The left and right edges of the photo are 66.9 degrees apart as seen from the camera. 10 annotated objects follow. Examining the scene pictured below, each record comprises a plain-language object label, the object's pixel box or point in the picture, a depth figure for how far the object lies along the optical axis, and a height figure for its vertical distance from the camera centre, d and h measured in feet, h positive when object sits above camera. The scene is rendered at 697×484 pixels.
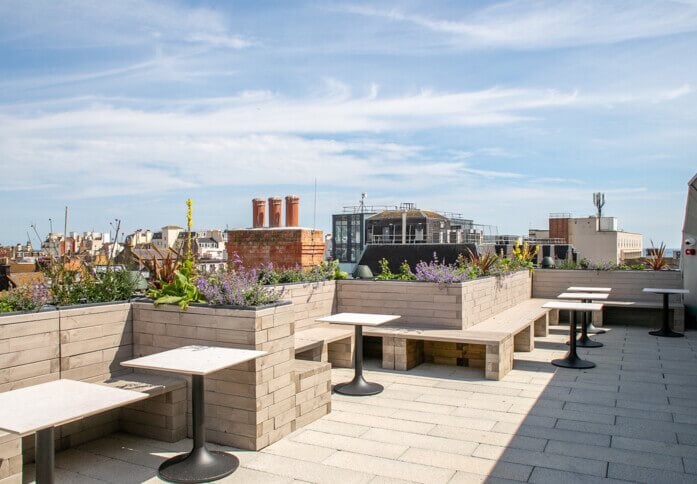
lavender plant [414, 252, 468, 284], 23.24 -1.38
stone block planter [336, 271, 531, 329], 23.09 -2.60
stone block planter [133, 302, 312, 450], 13.09 -3.21
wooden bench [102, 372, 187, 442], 13.49 -4.39
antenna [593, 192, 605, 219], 88.58 +7.29
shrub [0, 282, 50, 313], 12.61 -1.39
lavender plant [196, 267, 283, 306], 13.91 -1.30
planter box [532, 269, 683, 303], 34.49 -2.49
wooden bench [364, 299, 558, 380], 20.45 -4.27
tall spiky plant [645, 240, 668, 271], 35.81 -1.11
